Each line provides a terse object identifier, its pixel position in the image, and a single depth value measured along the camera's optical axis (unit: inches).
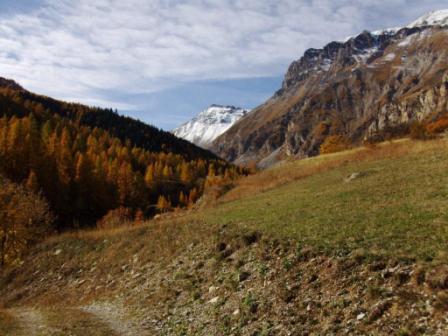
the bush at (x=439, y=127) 2832.2
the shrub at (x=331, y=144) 4499.5
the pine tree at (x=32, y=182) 3286.4
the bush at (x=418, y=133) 2039.6
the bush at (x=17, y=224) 1824.6
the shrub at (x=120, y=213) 3075.8
